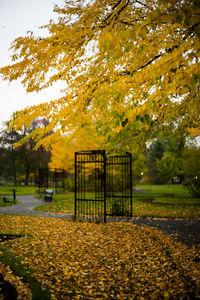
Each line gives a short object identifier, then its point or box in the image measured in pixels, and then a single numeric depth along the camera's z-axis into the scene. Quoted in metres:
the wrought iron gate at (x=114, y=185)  9.89
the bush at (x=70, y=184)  24.45
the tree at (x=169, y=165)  27.06
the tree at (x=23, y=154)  39.06
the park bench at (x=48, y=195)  16.11
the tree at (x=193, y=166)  16.77
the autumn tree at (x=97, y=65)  3.64
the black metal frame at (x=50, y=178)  34.56
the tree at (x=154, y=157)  45.12
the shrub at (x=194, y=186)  16.33
